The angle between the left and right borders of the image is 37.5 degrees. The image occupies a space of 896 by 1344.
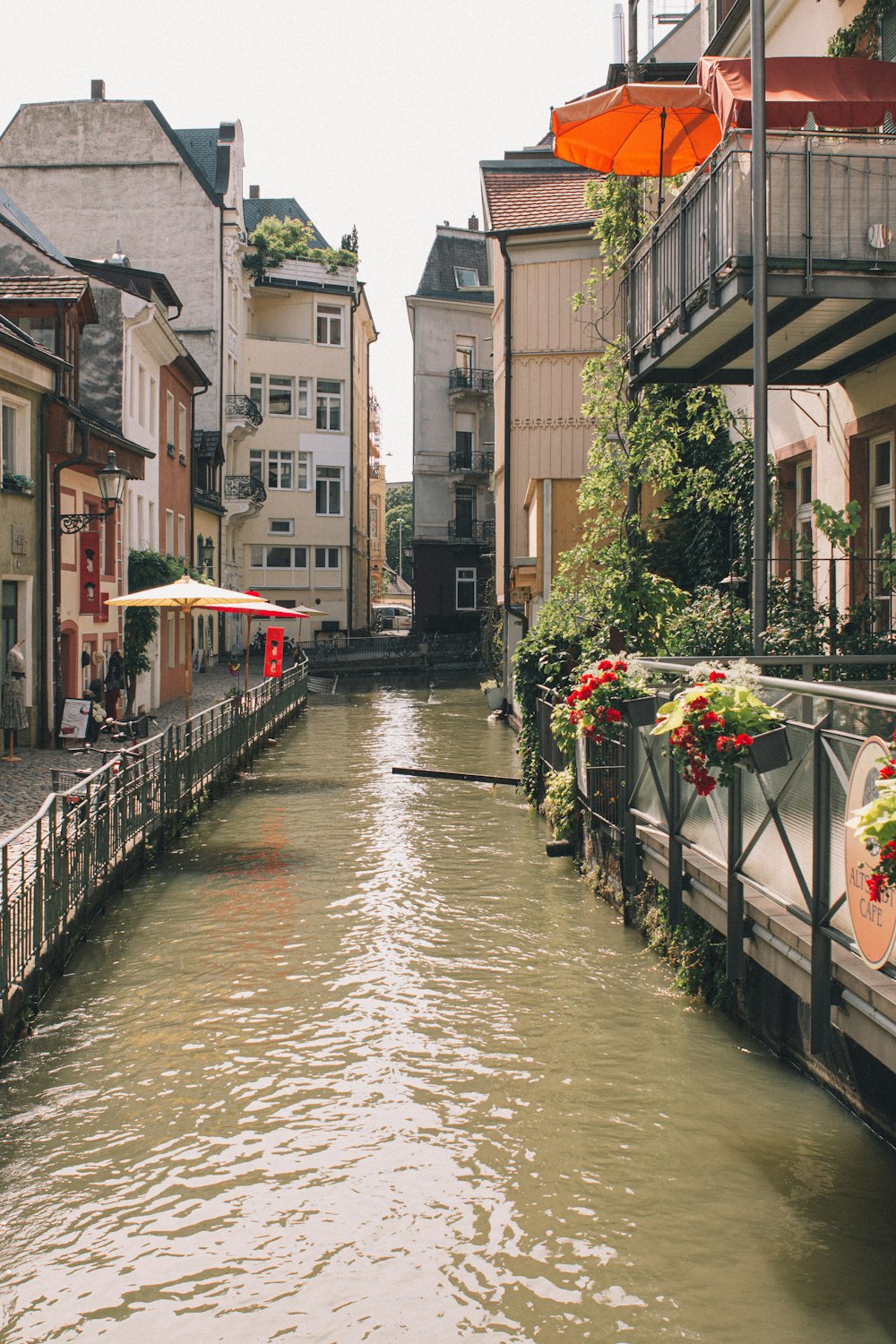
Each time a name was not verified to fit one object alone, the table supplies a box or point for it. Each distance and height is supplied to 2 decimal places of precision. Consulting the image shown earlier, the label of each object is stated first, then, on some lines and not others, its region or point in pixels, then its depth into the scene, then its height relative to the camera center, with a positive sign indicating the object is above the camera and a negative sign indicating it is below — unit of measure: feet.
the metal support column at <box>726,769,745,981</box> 24.23 -4.55
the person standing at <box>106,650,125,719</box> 78.33 -2.51
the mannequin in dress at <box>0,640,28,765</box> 61.87 -2.77
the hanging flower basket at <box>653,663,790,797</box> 21.56 -1.49
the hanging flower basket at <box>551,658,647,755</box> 32.71 -1.43
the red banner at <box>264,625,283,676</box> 96.99 -0.88
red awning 36.40 +15.26
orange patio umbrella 42.19 +17.45
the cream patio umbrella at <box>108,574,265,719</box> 60.23 +1.96
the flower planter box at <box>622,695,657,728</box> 31.30 -1.68
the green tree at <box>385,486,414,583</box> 400.06 +35.10
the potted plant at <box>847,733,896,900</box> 14.37 -2.05
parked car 255.72 +4.86
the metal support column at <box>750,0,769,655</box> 32.86 +8.01
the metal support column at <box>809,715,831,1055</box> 19.76 -3.96
